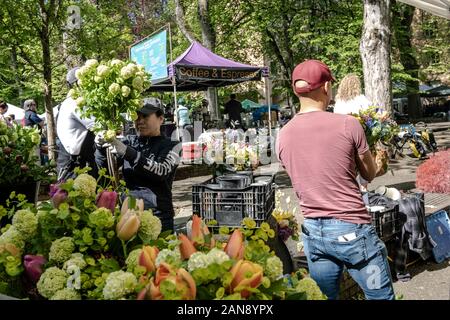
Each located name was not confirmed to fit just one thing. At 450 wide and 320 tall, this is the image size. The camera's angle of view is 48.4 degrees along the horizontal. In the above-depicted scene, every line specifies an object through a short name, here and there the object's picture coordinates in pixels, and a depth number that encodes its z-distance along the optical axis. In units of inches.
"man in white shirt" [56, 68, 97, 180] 168.9
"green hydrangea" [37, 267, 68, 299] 61.6
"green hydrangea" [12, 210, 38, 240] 70.6
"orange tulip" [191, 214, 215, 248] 65.3
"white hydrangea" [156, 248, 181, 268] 59.2
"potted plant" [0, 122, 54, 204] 123.1
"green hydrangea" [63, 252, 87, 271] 63.4
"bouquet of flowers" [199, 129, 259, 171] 209.5
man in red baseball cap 102.7
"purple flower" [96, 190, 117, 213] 75.9
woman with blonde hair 249.2
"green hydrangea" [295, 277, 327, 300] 62.5
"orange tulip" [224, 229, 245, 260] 61.6
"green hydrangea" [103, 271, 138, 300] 56.6
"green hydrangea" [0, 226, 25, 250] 69.8
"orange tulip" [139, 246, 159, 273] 60.6
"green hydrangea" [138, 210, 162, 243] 70.8
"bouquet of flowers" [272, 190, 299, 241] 164.7
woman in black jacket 129.7
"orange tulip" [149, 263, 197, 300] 53.4
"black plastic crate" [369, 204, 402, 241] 179.5
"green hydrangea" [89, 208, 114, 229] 67.1
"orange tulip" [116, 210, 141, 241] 67.4
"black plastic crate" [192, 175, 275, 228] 146.3
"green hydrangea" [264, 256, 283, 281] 60.6
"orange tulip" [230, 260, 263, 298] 54.9
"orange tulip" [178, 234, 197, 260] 61.9
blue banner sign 433.7
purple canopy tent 520.1
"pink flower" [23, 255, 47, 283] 65.8
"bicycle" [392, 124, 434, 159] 552.1
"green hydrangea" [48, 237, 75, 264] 65.4
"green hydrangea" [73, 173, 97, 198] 75.7
